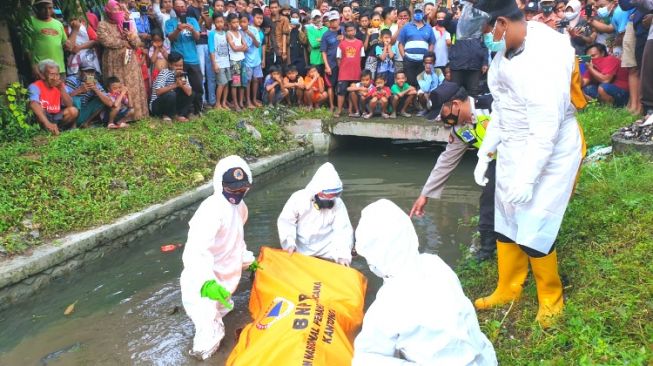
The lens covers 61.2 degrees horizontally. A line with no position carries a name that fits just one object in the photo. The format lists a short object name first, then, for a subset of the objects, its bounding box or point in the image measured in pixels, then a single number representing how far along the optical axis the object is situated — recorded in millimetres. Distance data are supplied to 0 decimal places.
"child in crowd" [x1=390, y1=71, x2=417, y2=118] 10109
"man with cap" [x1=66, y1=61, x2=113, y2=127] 7754
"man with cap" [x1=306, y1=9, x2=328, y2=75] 10773
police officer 3928
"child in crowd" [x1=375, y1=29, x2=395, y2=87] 10203
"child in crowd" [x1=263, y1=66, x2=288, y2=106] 10539
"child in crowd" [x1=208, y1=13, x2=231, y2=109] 9422
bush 6755
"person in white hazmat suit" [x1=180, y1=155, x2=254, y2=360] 3766
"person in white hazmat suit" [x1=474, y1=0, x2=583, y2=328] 2830
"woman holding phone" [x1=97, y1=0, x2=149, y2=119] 8023
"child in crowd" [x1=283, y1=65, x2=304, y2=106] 10645
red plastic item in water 5765
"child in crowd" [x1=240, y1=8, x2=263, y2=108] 9844
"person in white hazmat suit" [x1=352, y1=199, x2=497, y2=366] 2090
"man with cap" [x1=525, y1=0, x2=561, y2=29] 8586
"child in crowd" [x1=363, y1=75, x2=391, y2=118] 10125
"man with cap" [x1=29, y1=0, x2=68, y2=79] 7285
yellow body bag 3002
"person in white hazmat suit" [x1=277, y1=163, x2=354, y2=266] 4918
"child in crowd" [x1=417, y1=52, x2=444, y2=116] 9945
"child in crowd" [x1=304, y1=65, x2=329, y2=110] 10695
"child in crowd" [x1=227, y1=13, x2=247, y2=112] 9570
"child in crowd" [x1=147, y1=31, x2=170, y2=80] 8586
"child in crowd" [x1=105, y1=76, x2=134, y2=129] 7949
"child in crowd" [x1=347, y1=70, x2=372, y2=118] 10203
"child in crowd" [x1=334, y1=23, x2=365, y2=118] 10242
